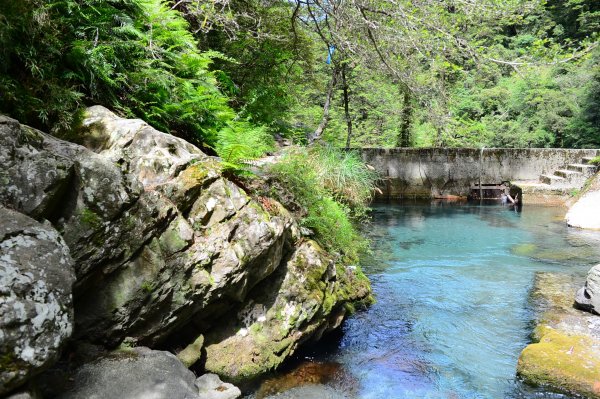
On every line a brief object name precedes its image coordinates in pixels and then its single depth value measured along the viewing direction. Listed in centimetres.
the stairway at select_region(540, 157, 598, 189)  1314
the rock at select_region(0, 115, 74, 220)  263
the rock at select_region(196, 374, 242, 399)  340
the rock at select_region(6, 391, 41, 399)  220
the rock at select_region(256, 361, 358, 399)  388
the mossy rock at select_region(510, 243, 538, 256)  850
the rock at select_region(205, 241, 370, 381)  398
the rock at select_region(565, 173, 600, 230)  1038
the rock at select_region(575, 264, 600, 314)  545
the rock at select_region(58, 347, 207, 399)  268
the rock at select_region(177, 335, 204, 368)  364
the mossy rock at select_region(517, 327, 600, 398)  398
